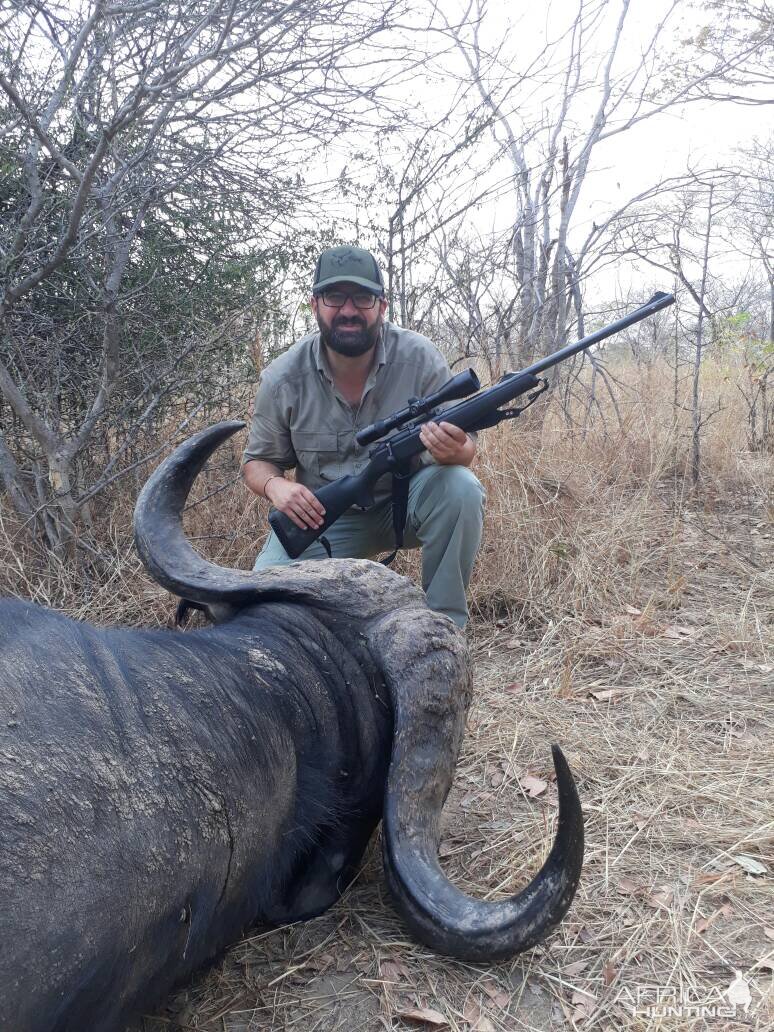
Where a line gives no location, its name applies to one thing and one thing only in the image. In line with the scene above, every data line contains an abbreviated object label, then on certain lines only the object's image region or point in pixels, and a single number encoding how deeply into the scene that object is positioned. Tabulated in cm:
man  388
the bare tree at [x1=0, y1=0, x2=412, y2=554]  425
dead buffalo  149
